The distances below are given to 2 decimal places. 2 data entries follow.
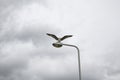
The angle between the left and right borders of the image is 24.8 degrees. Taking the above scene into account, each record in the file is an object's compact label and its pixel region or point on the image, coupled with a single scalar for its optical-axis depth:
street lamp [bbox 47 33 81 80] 20.91
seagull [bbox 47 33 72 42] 20.98
